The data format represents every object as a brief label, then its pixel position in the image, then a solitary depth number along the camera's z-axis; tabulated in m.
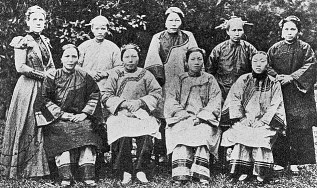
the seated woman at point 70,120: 4.31
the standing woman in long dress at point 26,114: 4.43
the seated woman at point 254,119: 4.35
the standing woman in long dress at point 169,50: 4.70
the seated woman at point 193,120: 4.32
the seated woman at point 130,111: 4.35
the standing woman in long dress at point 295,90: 4.65
